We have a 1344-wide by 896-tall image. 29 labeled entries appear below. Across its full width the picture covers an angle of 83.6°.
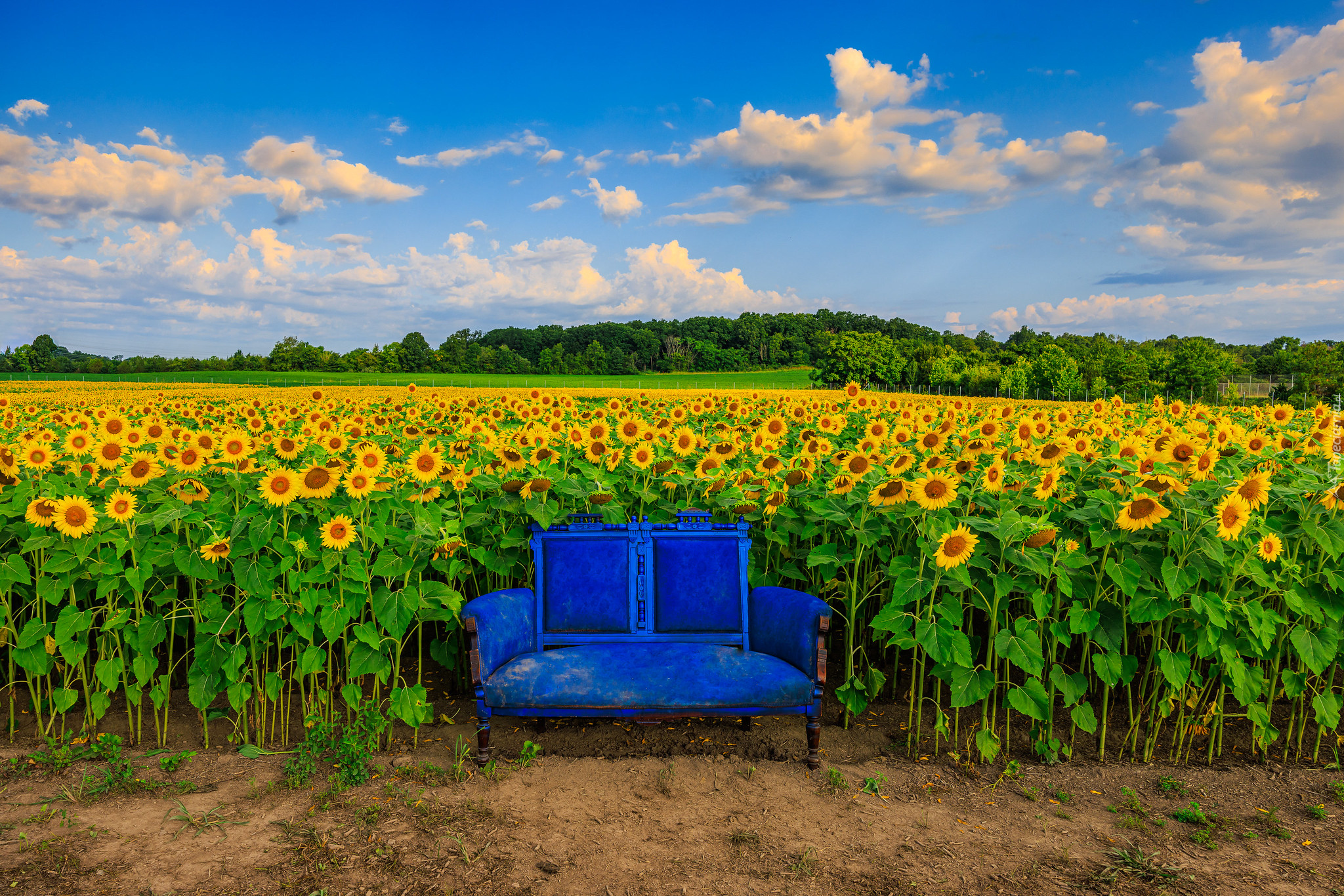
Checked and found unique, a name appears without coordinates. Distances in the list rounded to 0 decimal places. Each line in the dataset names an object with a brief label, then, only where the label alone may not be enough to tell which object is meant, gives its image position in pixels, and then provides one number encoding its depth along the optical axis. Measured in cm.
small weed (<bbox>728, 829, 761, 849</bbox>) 333
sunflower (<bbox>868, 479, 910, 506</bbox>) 402
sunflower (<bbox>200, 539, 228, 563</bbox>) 388
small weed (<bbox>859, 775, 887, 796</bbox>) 380
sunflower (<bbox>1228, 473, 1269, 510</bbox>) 376
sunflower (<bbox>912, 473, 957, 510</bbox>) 404
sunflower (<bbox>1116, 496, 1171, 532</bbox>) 370
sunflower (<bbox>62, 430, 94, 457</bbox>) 506
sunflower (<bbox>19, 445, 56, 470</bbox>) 451
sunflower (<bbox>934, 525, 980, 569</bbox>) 371
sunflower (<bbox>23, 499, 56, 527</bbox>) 392
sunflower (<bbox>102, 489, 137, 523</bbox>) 392
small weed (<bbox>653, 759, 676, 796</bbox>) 378
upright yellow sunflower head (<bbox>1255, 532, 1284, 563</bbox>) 369
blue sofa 387
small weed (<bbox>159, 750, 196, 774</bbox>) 395
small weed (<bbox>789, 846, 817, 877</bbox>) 311
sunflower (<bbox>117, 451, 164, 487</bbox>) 420
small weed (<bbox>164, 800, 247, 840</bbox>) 342
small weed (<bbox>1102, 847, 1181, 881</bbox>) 312
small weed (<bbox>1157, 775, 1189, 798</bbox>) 388
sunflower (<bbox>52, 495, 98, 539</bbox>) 393
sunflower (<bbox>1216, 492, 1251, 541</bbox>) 363
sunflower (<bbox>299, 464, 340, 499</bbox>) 395
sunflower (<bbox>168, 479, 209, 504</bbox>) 413
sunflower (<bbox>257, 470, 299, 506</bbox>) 395
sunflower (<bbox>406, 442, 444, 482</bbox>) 461
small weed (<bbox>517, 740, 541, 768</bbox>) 401
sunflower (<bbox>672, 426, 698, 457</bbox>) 568
